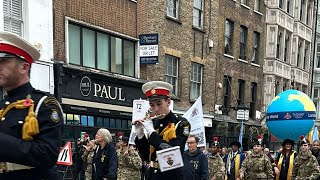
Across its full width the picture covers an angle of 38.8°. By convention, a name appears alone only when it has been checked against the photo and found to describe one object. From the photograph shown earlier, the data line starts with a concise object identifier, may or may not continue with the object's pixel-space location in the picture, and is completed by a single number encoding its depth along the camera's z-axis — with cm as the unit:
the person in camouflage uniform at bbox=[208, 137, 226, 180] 1281
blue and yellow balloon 1669
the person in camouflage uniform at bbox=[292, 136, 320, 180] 1082
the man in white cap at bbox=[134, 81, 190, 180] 508
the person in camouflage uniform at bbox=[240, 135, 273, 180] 1141
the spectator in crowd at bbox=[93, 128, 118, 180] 912
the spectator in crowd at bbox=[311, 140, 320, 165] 1261
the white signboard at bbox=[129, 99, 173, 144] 1211
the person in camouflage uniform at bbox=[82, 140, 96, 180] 1030
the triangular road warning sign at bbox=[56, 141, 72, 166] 1141
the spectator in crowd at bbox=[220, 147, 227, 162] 1730
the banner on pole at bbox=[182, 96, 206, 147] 1214
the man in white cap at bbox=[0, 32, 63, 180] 282
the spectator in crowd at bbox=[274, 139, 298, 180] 1157
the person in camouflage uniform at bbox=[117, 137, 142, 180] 1220
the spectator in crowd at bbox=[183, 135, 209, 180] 980
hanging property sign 1862
